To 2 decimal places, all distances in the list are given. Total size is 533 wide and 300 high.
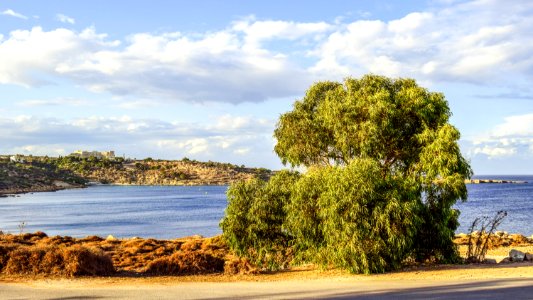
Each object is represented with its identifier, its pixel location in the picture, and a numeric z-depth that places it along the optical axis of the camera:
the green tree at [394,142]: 24.62
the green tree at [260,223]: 26.14
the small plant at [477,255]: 26.92
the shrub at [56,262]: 22.83
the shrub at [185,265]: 24.66
